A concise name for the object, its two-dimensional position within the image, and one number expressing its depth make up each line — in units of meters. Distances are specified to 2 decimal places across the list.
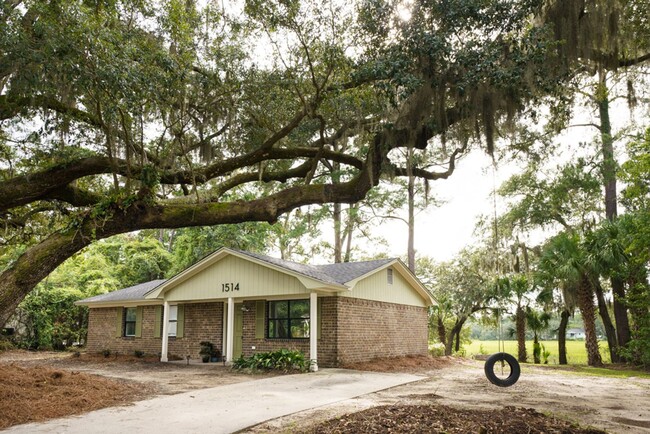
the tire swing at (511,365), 7.87
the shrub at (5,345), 21.28
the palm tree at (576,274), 19.53
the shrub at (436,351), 21.66
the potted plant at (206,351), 16.72
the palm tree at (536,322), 23.94
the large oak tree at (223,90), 7.06
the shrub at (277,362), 13.73
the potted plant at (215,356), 16.66
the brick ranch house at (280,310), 14.77
